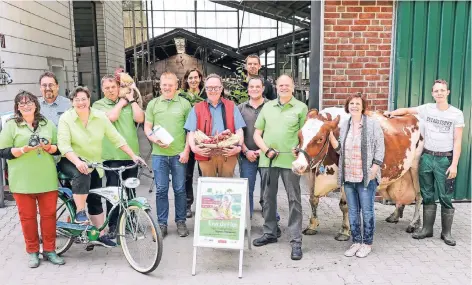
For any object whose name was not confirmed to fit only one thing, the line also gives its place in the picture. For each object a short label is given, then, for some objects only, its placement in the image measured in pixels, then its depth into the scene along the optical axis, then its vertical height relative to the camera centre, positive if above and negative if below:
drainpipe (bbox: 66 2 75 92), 11.20 +1.24
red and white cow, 4.67 -0.87
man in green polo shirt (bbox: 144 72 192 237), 4.84 -0.50
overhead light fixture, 21.05 +2.47
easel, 4.24 -1.42
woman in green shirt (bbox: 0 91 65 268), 4.08 -0.67
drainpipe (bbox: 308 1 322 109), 6.37 +0.58
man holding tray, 4.66 -0.31
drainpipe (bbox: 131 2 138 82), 15.22 +1.07
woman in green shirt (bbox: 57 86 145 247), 4.22 -0.49
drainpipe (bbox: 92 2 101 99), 13.49 +1.42
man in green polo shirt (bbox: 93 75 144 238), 4.81 -0.31
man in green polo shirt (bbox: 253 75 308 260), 4.46 -0.53
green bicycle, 4.17 -1.38
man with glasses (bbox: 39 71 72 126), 4.78 -0.09
